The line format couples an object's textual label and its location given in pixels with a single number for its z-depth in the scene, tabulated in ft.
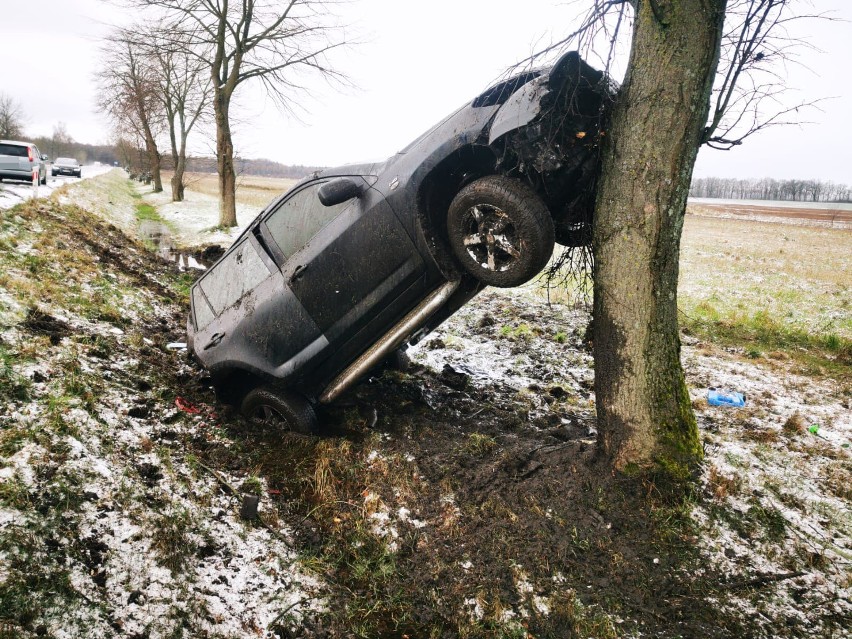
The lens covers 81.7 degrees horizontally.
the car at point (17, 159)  55.52
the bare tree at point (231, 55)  54.85
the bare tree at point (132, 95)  86.69
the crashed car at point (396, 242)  10.12
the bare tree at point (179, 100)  70.18
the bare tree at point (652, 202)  9.62
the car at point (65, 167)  114.93
